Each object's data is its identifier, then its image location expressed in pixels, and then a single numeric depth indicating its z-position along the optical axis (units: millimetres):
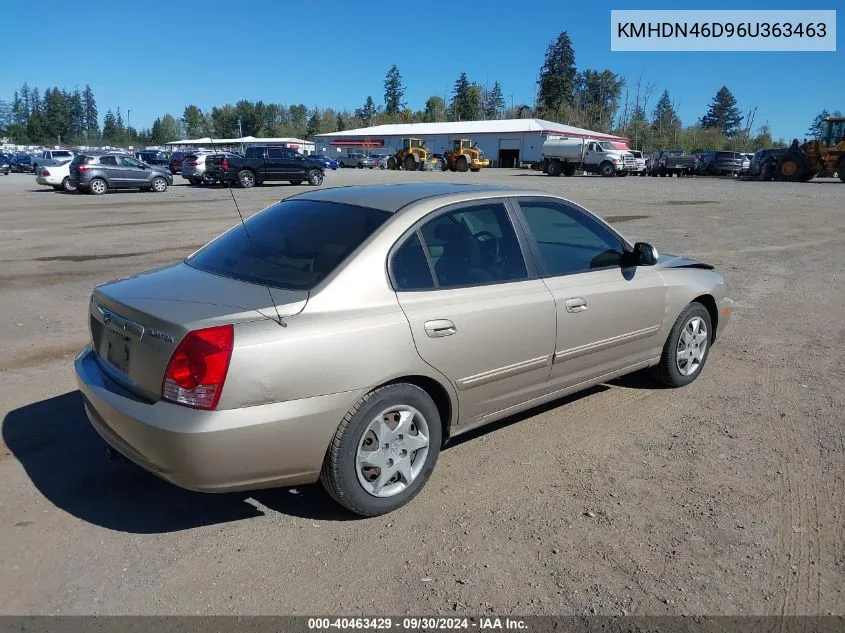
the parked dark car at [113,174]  26484
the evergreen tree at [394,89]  140500
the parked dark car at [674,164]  47406
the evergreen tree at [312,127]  131125
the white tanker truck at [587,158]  44625
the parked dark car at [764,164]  38312
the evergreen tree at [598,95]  104750
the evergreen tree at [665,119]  96875
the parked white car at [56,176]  27828
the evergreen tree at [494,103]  130762
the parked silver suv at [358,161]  68500
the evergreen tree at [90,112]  146875
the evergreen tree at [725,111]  133875
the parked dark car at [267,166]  28750
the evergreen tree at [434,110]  128875
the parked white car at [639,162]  46156
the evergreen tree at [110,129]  125000
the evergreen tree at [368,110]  145150
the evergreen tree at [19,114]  160250
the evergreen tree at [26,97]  170538
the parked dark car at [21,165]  51344
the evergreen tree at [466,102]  124938
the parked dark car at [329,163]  57850
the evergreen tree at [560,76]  113688
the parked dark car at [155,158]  53750
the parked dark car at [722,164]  46750
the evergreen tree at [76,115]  139875
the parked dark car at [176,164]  44181
